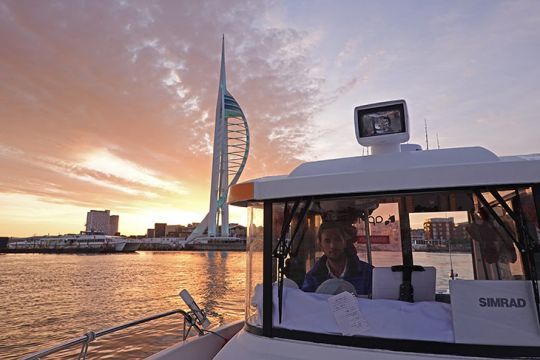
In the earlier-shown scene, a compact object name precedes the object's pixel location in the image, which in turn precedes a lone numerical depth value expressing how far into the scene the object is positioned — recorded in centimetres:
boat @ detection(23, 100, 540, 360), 167
